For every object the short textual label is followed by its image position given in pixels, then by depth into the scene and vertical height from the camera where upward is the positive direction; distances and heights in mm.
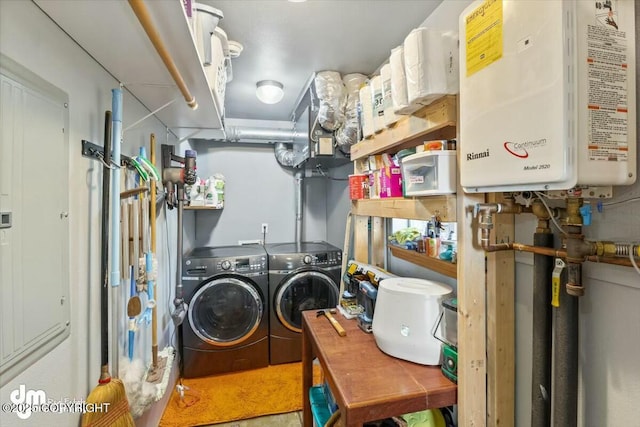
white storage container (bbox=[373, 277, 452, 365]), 1282 -473
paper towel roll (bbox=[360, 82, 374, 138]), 1707 +598
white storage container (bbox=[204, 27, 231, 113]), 1565 +852
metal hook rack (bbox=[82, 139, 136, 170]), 1111 +245
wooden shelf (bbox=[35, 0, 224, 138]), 900 +618
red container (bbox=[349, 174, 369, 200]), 1912 +176
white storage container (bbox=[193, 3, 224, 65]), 1343 +868
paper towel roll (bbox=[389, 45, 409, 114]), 1258 +560
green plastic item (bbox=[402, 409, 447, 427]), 1363 -944
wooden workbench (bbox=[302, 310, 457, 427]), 1068 -664
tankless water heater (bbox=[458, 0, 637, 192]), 712 +303
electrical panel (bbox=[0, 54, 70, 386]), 753 -11
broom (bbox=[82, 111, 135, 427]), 1148 -567
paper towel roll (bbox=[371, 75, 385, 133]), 1575 +582
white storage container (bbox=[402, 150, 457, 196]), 1173 +168
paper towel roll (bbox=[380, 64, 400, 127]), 1463 +575
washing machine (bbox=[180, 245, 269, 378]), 2623 -904
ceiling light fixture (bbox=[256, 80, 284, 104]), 2539 +1052
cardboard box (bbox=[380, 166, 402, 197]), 1570 +168
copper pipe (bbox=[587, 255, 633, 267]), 762 -128
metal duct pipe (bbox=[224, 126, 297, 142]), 3191 +874
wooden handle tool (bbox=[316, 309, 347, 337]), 1608 -631
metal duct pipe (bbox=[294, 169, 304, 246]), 3715 +119
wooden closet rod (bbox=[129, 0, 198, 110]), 842 +575
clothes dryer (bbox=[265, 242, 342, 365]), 2812 -741
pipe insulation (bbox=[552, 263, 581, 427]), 875 -448
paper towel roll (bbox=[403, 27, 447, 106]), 1107 +559
